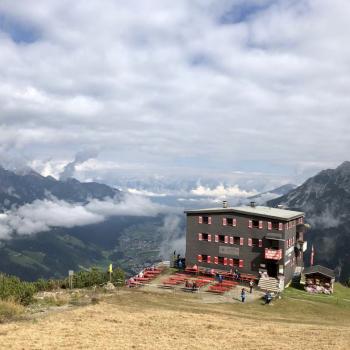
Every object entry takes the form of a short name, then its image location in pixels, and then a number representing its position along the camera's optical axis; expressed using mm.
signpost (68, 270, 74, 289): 57450
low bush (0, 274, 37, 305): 41125
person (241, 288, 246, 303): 52906
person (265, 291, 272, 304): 53469
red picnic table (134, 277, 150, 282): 65125
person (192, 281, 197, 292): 58219
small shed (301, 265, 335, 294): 66438
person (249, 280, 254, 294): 59384
